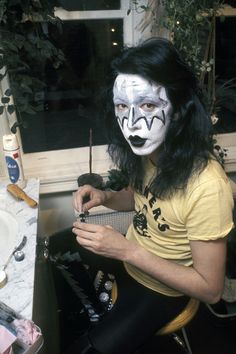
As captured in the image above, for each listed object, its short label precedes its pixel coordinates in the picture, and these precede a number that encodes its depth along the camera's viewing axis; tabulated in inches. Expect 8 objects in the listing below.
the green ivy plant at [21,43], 41.4
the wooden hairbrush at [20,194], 41.3
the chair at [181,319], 35.9
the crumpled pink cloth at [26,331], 23.7
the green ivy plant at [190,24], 44.8
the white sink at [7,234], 34.0
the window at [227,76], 57.3
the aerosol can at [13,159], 43.6
